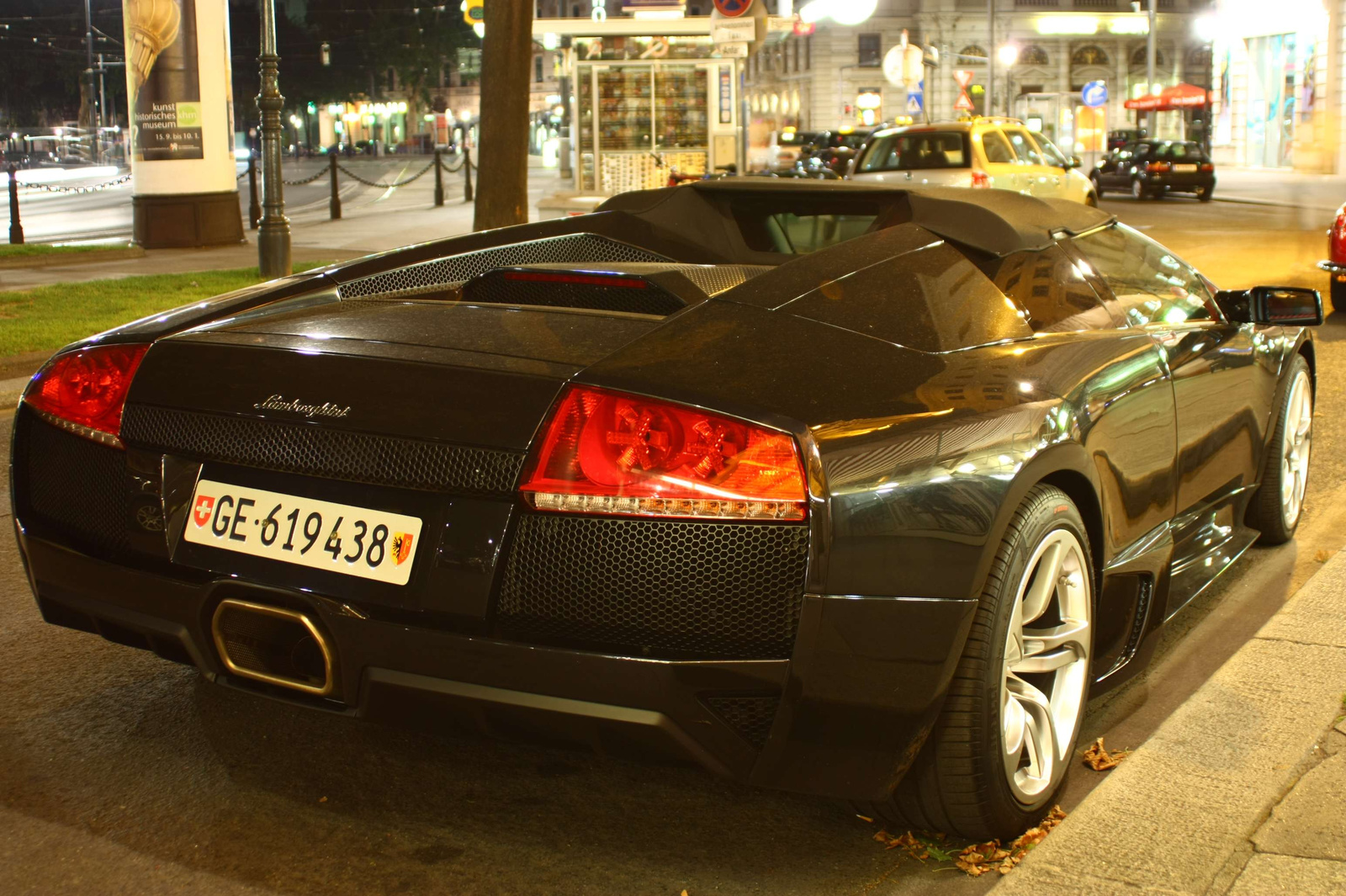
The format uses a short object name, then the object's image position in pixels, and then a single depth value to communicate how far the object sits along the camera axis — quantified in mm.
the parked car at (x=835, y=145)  35853
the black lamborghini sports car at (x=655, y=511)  2533
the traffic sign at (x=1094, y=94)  54188
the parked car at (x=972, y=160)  19125
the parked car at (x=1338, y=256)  12166
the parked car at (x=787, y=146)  48484
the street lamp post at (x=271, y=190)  14875
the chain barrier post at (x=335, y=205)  25453
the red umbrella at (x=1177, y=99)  54344
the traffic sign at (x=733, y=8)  20828
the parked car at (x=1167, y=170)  33344
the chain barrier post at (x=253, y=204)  22502
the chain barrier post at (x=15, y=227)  20219
